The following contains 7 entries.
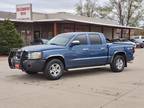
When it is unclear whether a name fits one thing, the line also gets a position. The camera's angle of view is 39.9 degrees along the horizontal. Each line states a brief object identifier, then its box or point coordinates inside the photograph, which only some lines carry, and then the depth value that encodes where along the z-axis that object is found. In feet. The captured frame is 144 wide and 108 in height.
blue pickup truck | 23.13
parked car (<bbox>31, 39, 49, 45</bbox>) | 63.24
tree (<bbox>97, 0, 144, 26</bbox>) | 130.69
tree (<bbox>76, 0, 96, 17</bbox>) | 156.81
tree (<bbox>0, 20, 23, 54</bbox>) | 52.35
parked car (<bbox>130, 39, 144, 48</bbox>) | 92.92
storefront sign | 72.50
